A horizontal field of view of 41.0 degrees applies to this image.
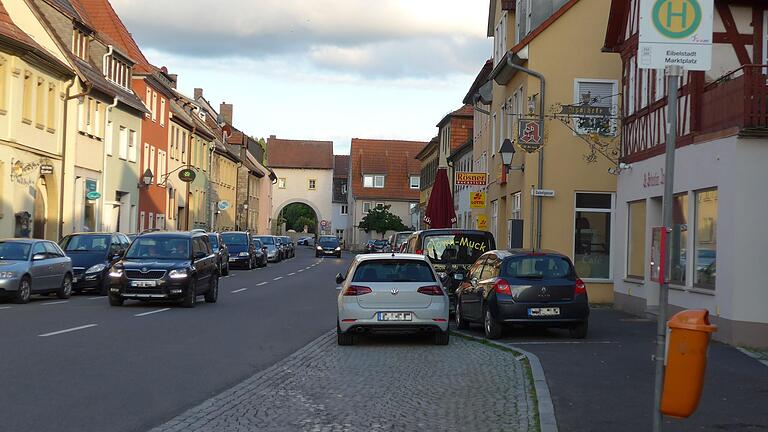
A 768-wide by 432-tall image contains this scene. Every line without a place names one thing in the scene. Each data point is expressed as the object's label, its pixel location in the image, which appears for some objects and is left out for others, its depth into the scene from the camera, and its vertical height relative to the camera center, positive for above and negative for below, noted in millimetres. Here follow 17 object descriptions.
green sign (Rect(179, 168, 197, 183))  55875 +2995
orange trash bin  6867 -793
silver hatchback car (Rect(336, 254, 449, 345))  16203 -1111
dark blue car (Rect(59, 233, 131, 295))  27906 -789
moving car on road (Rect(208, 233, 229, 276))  41428 -826
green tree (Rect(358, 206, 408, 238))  99188 +1282
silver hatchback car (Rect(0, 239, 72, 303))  23047 -1032
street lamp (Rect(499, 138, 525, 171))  28156 +2395
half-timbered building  15969 +1213
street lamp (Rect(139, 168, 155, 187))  50062 +2529
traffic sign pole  6840 +148
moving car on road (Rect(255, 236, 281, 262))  64438 -993
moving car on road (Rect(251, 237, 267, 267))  54812 -1131
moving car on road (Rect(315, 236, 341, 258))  79688 -1008
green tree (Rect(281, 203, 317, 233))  154875 +2453
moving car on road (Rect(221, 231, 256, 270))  51281 -832
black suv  22984 -939
